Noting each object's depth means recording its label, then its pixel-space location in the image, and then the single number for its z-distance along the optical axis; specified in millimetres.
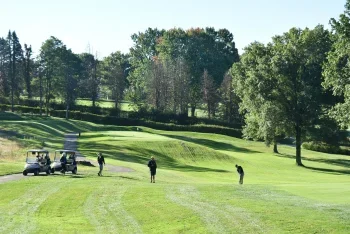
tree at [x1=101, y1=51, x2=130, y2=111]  135500
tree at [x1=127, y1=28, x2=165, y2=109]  154300
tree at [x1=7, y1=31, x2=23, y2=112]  133250
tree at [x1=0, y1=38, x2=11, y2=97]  135150
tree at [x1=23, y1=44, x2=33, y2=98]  142125
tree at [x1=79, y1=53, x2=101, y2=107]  134625
